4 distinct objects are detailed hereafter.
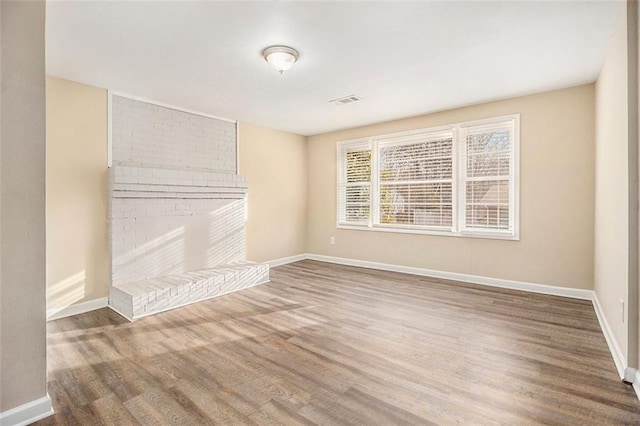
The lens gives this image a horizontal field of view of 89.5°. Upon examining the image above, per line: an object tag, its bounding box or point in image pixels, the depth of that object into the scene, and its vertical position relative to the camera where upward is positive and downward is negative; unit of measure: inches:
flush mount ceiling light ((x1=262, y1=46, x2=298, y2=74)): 109.8 +54.4
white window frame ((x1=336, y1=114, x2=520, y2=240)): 166.1 +20.9
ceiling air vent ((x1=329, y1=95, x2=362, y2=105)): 163.3 +58.3
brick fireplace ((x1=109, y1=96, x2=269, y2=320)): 145.6 +0.0
